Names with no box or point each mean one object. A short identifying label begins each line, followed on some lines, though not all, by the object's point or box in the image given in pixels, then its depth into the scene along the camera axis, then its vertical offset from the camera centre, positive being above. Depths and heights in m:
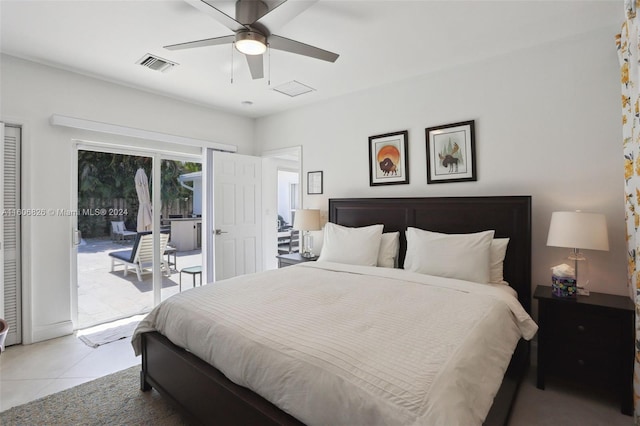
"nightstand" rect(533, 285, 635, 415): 1.99 -0.88
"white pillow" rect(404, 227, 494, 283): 2.43 -0.35
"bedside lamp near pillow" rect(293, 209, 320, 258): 3.83 -0.08
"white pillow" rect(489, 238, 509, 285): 2.54 -0.41
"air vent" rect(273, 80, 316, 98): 3.50 +1.46
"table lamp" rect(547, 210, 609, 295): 2.12 -0.14
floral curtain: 1.85 +0.47
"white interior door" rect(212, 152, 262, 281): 4.24 +0.01
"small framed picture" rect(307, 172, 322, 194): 4.12 +0.41
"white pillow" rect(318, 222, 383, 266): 3.07 -0.33
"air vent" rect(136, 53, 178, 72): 2.86 +1.45
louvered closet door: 2.85 -0.16
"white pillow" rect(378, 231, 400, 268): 3.12 -0.38
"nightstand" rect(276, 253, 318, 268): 3.75 -0.55
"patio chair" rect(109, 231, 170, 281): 3.78 -0.49
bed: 1.35 -0.64
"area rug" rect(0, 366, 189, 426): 1.90 -1.24
